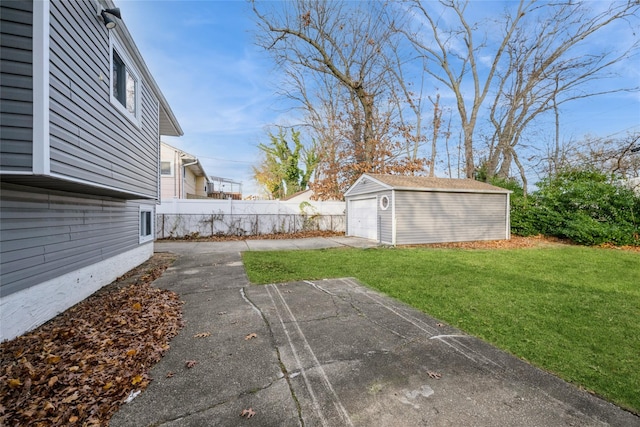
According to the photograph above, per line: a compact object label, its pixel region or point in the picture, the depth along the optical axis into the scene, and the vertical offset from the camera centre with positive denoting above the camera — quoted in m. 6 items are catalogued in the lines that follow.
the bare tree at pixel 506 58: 16.30 +10.05
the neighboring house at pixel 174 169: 16.98 +2.72
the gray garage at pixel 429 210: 11.17 +0.26
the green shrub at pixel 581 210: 10.63 +0.28
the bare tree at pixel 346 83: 15.03 +8.90
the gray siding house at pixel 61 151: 2.84 +0.77
